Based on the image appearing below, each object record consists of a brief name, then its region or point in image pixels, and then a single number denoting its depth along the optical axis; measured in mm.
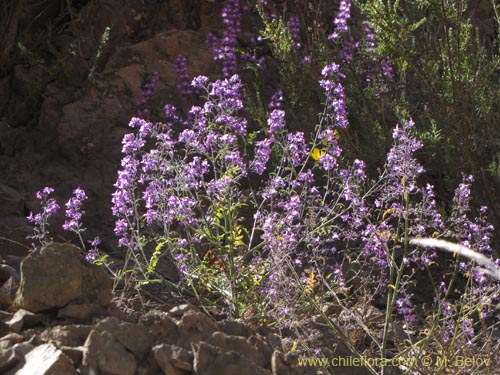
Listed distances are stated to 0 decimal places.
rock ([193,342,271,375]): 5937
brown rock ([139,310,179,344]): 6281
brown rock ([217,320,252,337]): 6590
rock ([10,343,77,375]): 5641
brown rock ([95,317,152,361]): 6098
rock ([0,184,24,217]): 10406
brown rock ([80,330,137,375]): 5805
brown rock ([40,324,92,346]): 6062
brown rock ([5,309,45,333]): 6371
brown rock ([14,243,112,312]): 6539
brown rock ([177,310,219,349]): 6262
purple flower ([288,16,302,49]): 11891
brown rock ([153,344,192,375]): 5949
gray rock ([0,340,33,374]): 5852
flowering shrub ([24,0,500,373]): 7426
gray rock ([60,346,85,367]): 5887
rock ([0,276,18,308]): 6879
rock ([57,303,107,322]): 6609
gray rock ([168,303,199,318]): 6516
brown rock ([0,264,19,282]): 7459
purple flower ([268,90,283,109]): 10842
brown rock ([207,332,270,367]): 6246
